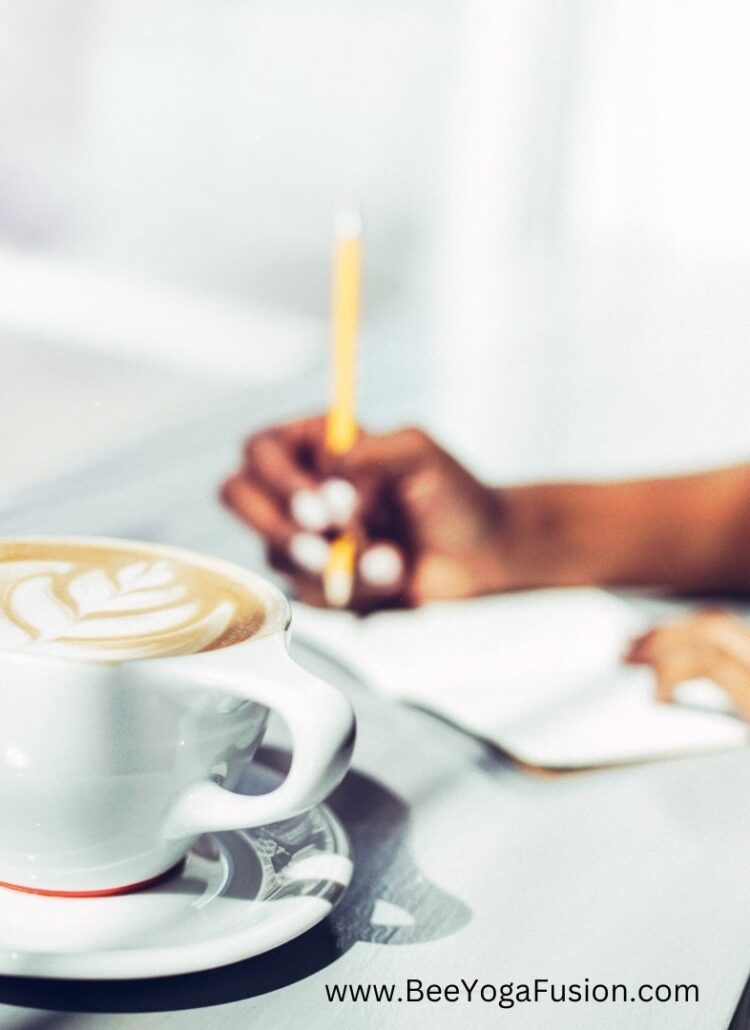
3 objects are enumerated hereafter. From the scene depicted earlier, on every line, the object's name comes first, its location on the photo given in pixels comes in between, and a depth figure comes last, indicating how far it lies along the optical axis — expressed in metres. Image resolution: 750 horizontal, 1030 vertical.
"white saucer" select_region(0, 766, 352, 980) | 0.61
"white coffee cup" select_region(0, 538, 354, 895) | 0.61
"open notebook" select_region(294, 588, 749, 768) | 0.78
